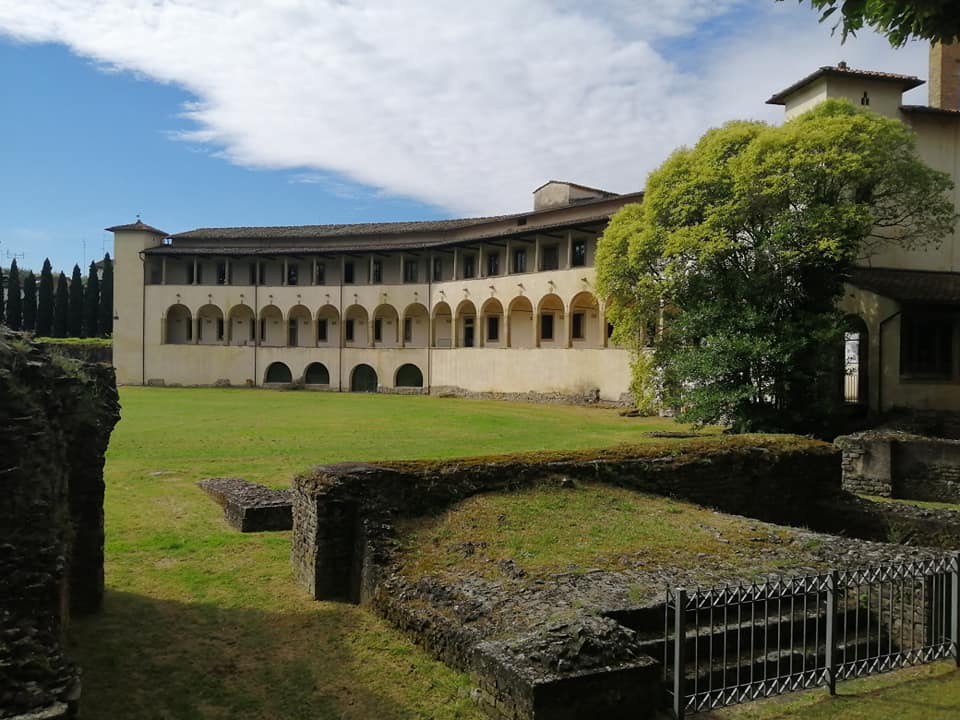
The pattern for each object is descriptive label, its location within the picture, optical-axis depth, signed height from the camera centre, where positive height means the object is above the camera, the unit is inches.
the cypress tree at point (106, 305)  2659.9 +198.5
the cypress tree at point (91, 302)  2650.1 +207.1
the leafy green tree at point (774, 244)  820.6 +148.3
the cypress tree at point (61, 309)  2615.7 +176.0
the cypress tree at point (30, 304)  2632.9 +196.0
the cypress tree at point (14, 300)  2603.3 +208.1
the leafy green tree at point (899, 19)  218.2 +109.6
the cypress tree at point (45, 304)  2613.2 +196.3
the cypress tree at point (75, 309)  2630.4 +181.0
